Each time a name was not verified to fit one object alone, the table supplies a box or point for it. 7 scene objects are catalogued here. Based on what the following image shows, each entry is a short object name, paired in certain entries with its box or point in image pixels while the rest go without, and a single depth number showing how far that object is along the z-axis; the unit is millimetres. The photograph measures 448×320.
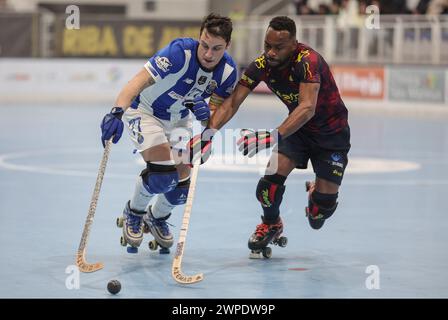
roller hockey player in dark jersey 6301
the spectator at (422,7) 21156
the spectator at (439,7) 20484
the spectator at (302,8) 23703
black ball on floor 5410
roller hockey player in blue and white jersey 6305
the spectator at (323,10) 23250
